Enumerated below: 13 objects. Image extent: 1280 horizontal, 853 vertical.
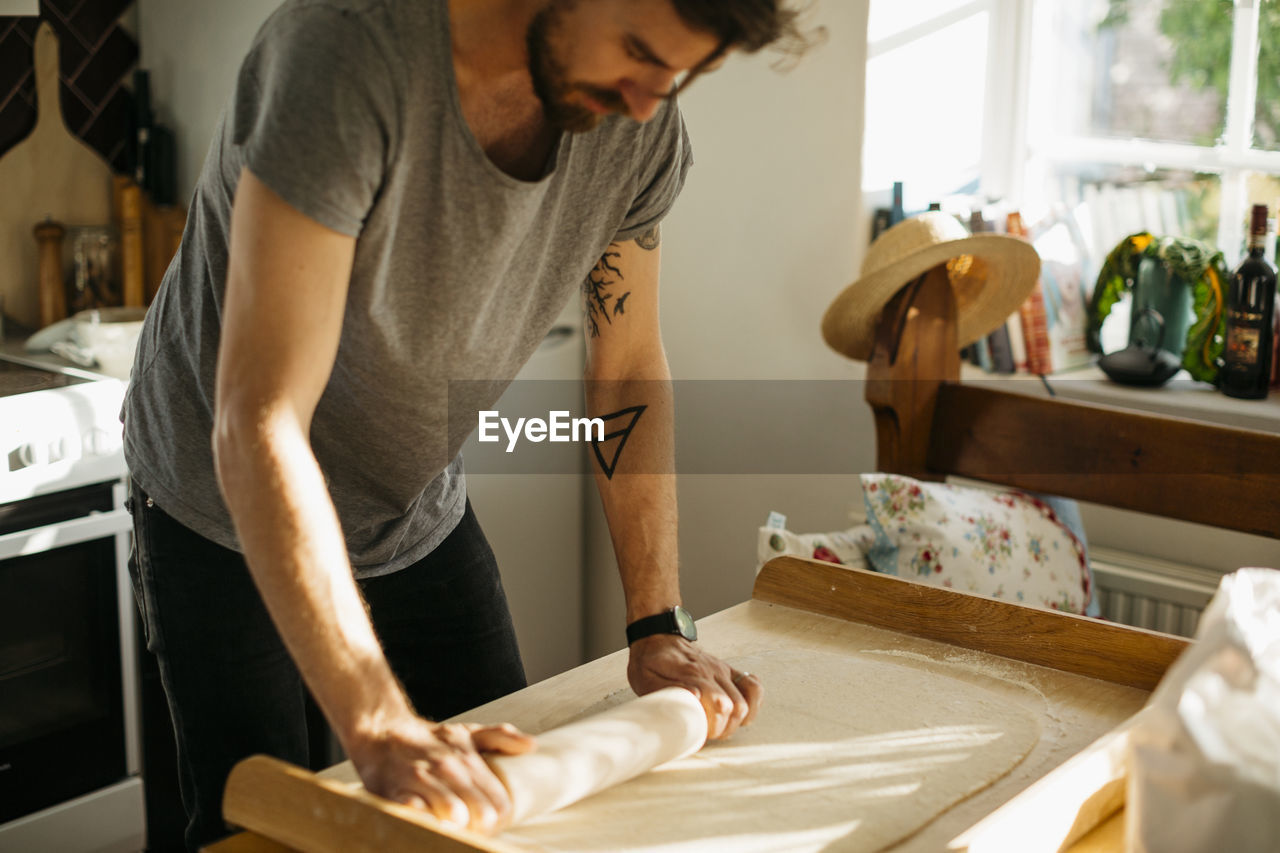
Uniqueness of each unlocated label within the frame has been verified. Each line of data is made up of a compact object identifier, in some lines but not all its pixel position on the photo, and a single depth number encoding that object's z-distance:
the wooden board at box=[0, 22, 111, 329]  2.55
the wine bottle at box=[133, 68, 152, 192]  2.65
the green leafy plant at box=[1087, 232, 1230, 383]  2.27
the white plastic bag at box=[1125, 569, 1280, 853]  0.67
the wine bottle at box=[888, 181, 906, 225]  2.38
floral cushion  1.94
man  0.88
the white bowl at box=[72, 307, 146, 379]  2.24
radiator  2.14
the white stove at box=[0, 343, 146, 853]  1.94
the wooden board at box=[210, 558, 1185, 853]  1.00
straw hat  1.94
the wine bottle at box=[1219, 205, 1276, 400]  2.12
